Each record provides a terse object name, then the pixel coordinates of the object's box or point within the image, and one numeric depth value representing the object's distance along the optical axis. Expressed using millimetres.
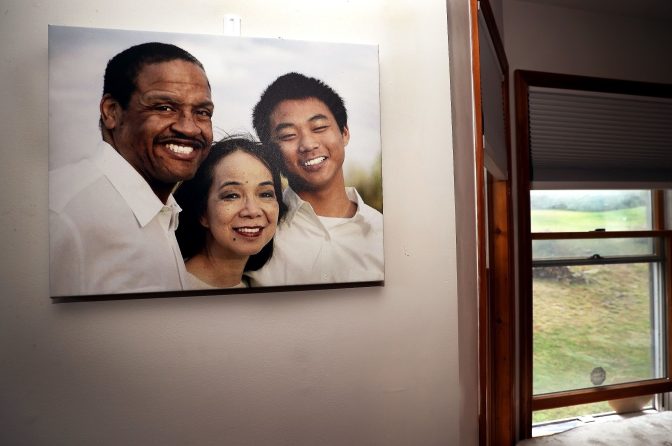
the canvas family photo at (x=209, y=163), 1132
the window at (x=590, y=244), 2412
